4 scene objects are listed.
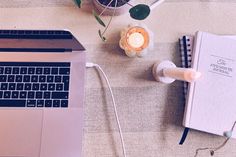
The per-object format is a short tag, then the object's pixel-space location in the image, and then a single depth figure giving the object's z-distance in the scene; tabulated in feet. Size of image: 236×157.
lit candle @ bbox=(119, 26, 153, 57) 2.43
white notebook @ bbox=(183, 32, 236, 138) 2.45
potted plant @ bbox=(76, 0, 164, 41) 2.31
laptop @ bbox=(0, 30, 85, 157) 2.36
